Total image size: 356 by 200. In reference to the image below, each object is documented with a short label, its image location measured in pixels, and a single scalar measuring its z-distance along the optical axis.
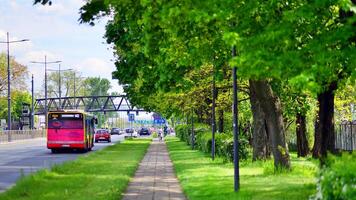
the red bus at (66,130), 45.78
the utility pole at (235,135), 16.23
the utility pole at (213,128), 30.23
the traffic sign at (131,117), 85.56
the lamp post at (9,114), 72.06
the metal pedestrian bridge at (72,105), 143.88
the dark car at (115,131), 138.12
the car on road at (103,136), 77.00
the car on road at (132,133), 101.37
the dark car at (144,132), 126.56
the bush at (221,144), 28.58
